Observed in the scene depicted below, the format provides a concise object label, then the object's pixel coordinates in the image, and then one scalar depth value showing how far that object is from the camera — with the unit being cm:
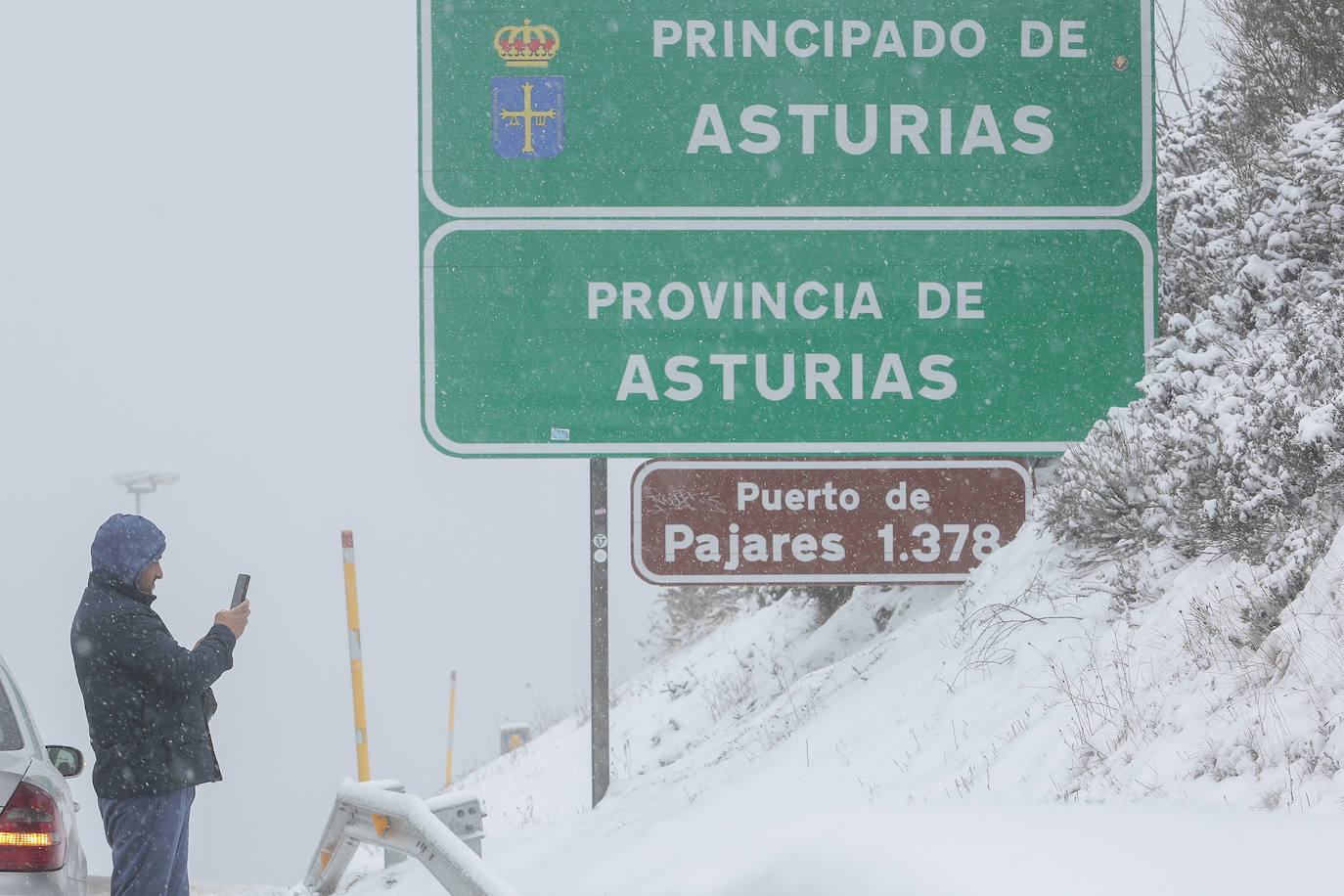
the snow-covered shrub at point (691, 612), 4622
